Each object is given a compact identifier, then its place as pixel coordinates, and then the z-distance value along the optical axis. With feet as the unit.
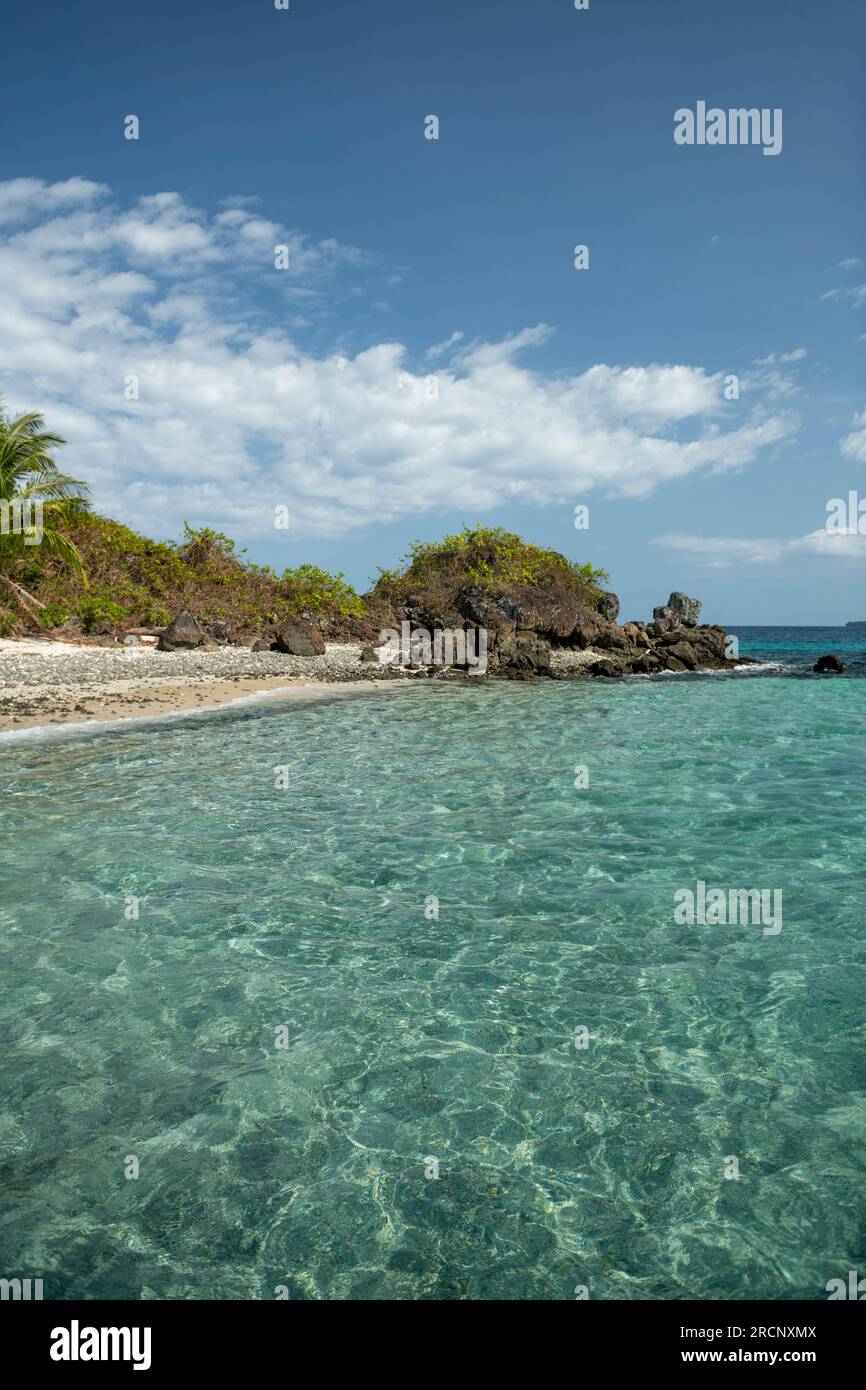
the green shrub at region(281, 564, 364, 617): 142.20
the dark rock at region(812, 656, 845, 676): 146.30
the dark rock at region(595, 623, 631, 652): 142.00
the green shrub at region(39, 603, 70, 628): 105.81
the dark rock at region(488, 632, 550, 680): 112.37
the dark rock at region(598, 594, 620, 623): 160.15
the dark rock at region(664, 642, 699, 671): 136.26
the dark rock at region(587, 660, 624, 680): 117.19
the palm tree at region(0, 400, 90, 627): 100.53
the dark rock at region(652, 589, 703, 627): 188.14
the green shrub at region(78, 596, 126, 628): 110.73
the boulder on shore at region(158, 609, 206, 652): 108.17
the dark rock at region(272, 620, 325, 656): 113.19
